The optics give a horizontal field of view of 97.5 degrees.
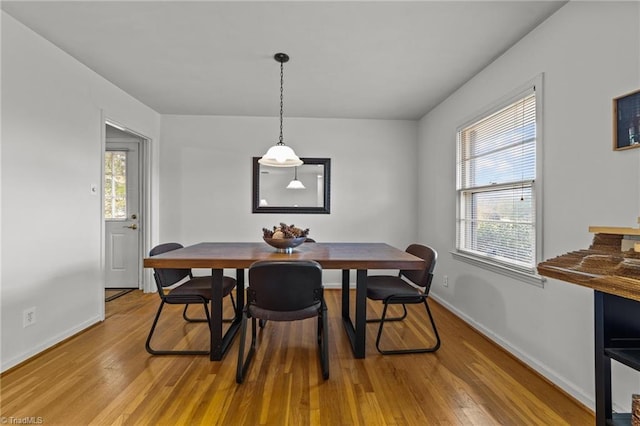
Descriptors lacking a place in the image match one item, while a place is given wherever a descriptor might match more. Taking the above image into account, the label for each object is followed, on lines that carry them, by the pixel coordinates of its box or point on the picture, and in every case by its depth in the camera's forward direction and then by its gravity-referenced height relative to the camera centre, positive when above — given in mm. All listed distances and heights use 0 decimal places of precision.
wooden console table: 1106 -420
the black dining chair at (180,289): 2230 -640
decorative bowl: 2271 -243
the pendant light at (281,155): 2480 +523
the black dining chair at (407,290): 2289 -647
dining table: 1990 -342
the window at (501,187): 2135 +244
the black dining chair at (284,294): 1771 -533
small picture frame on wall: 1413 +490
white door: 3969 +58
